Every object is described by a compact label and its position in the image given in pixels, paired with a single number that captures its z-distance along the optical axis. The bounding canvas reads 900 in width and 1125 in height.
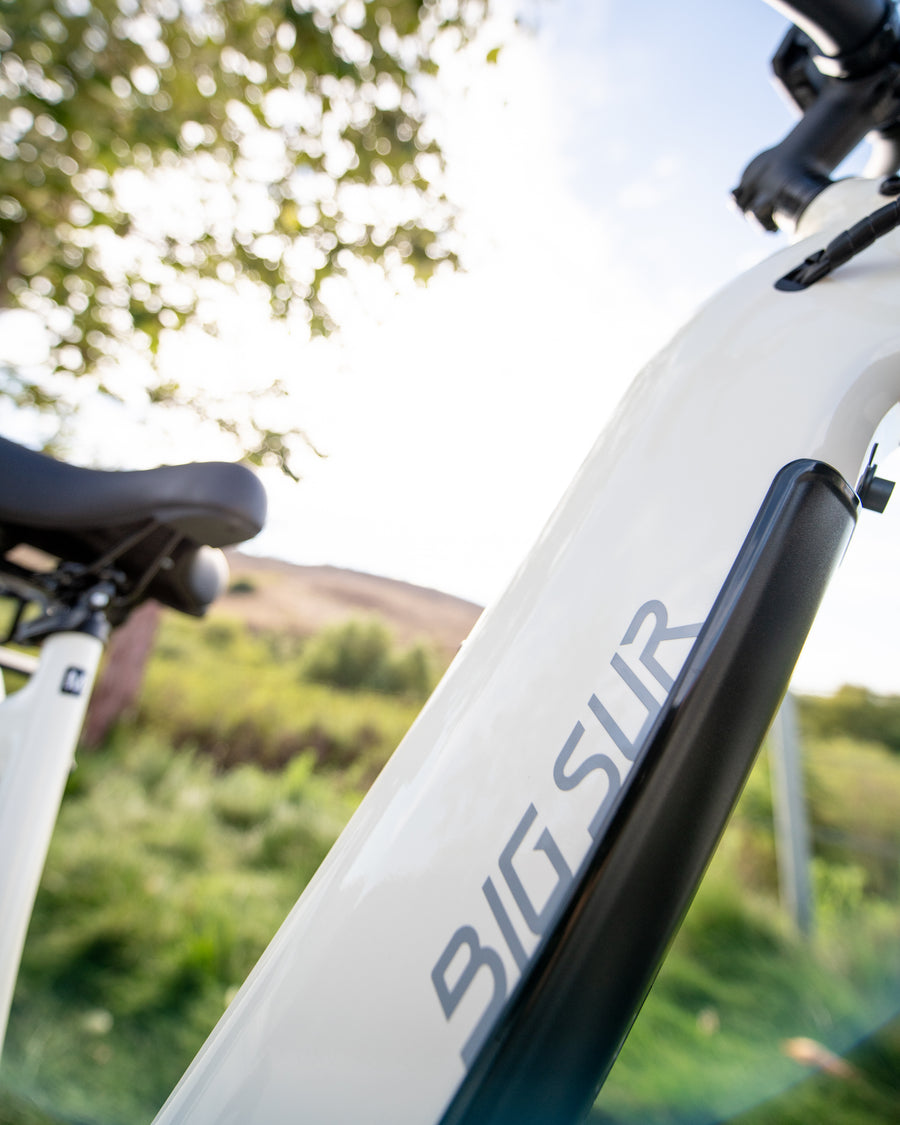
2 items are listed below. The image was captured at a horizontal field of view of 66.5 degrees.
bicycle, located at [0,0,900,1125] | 0.41
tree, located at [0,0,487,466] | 2.04
